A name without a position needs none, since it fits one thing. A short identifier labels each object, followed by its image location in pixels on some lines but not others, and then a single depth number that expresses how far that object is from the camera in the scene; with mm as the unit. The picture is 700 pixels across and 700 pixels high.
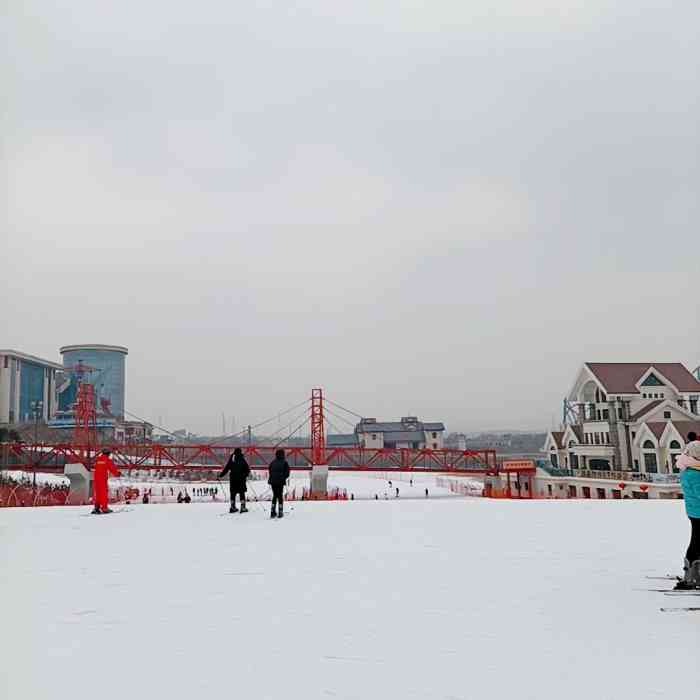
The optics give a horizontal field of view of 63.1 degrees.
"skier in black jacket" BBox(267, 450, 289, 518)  11102
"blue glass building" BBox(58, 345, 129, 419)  143000
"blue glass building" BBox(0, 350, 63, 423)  106794
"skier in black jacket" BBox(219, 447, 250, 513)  12234
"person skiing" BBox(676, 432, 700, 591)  6043
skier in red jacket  12039
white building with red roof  38469
